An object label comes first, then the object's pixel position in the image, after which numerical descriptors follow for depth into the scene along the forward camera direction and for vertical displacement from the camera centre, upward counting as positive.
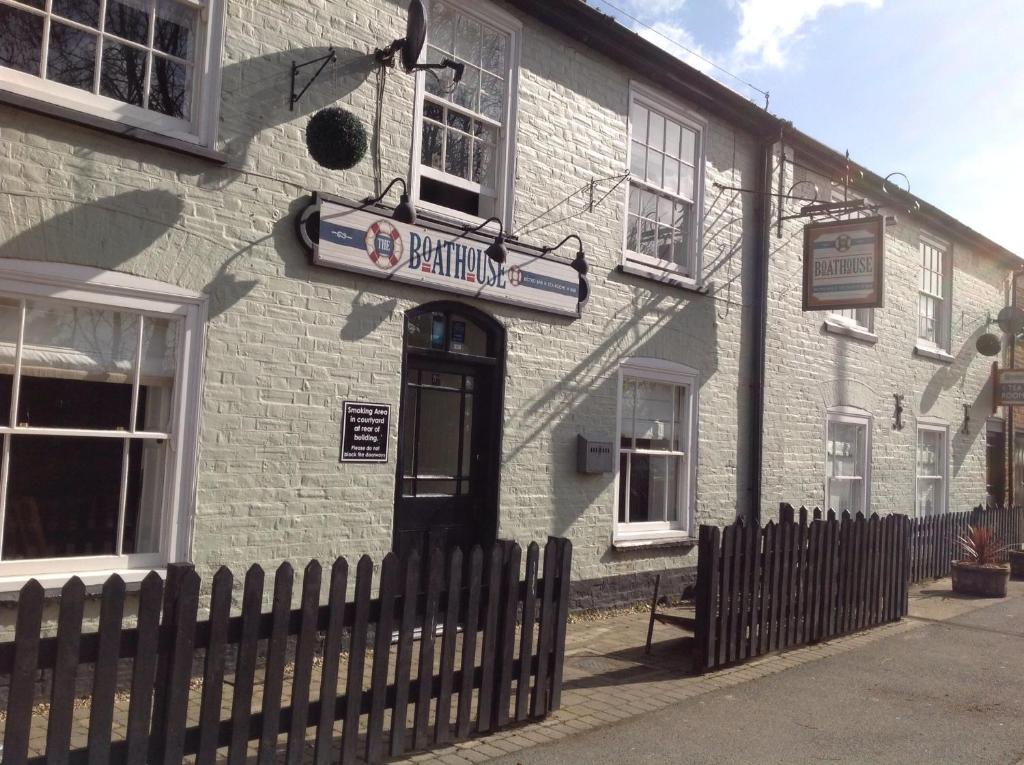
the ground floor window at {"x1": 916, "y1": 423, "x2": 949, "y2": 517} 15.18 +0.22
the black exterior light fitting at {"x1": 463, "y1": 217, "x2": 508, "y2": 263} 7.88 +1.80
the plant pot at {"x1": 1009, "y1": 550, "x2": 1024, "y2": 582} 13.48 -1.17
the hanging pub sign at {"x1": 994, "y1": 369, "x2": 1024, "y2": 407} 16.91 +1.80
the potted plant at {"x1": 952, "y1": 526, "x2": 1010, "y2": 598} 11.66 -1.11
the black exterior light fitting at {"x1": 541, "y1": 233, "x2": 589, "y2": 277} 8.94 +1.95
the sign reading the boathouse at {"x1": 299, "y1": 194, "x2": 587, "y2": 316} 6.93 +1.67
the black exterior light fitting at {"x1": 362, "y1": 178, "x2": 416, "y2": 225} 7.05 +1.88
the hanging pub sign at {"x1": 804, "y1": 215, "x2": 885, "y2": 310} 10.74 +2.58
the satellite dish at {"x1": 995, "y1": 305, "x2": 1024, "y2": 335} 16.92 +3.05
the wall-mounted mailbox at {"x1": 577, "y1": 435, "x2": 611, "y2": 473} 8.95 +0.09
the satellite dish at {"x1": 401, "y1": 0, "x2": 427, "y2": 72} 7.09 +3.28
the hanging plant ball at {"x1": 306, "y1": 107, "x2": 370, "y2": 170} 6.71 +2.30
